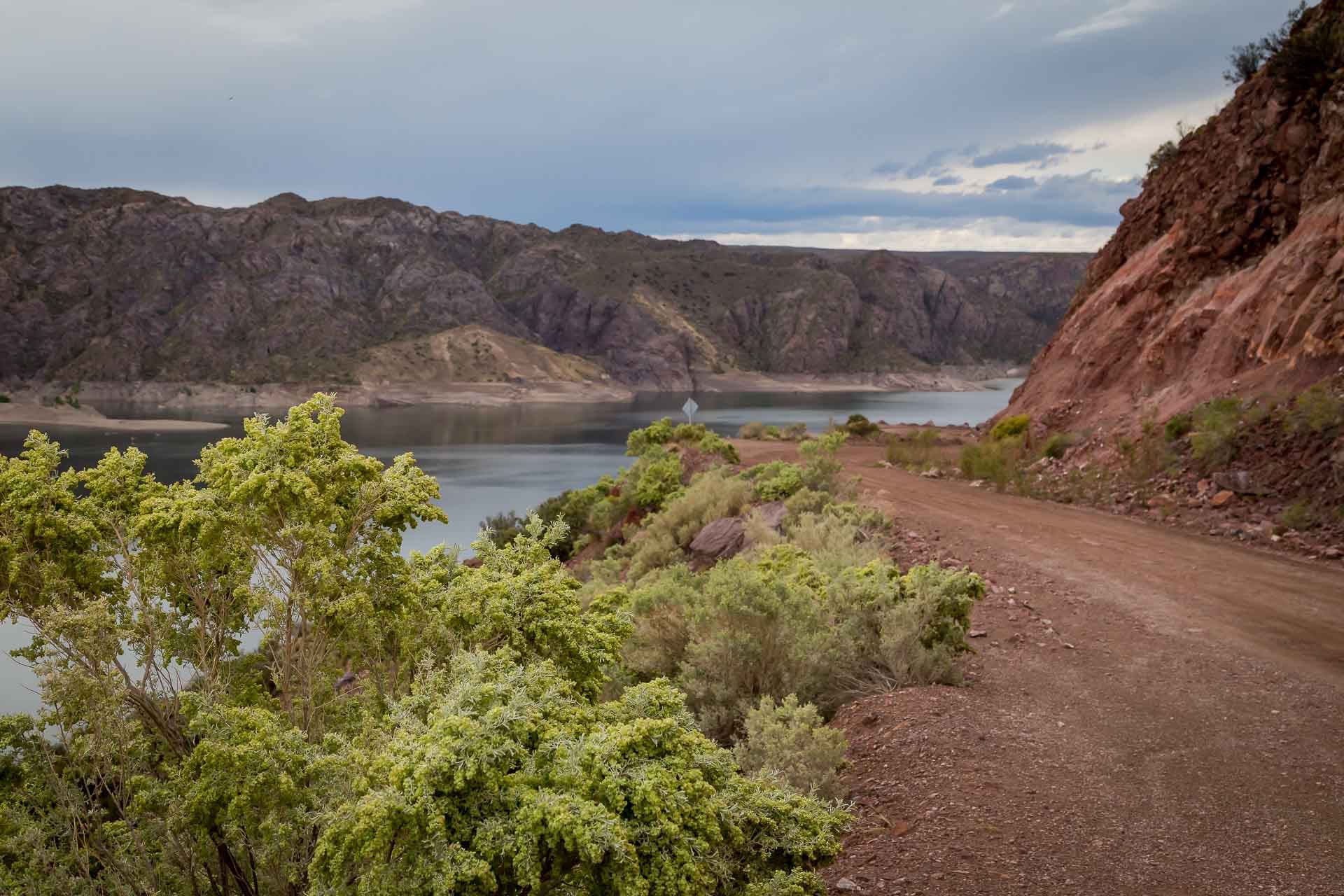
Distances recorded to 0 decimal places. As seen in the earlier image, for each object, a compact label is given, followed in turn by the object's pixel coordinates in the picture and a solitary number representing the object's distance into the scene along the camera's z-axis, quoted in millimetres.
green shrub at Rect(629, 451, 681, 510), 21703
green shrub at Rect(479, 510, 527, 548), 25016
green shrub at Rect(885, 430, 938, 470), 23203
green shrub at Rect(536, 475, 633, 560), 23281
